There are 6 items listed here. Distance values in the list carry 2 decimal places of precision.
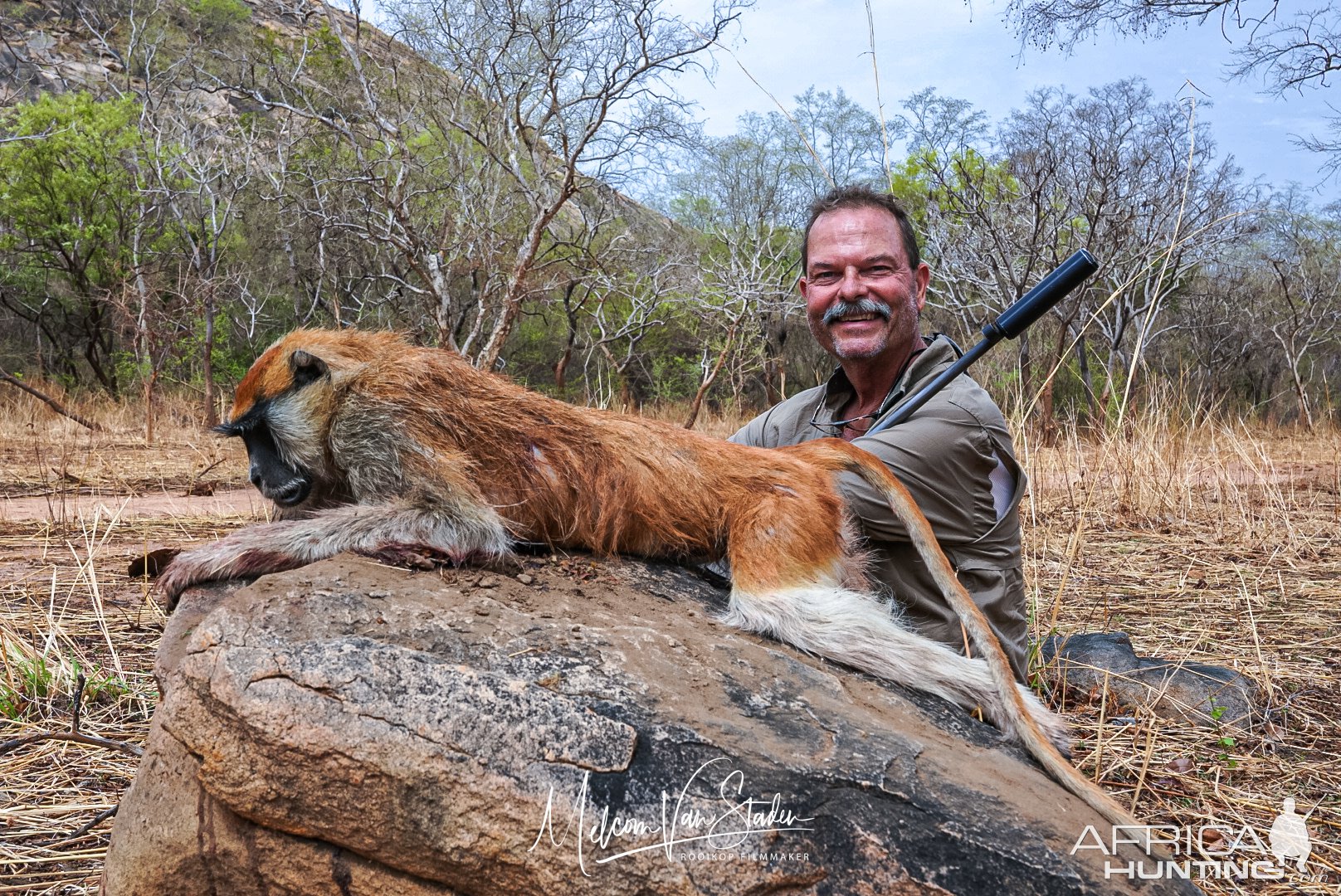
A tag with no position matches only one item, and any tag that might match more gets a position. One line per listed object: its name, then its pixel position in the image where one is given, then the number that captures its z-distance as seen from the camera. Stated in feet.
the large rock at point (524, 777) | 5.48
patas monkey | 8.12
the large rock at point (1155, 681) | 11.40
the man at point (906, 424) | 9.91
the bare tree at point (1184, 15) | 25.16
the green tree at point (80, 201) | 60.90
